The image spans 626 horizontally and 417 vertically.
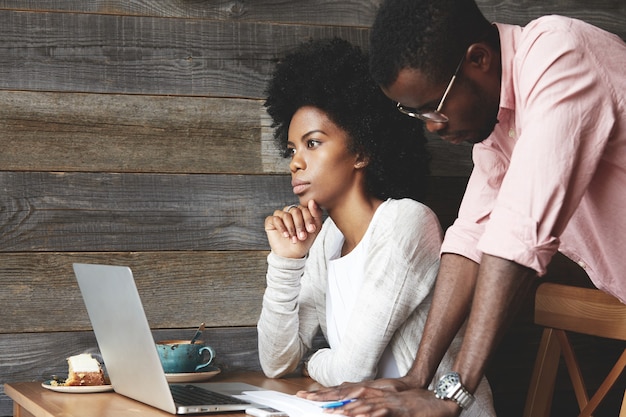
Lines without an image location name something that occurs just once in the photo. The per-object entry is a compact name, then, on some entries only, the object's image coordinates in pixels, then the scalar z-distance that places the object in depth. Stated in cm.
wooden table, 246
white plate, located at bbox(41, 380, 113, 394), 269
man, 217
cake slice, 273
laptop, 239
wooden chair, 266
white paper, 229
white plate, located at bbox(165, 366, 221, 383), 280
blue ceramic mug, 282
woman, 268
